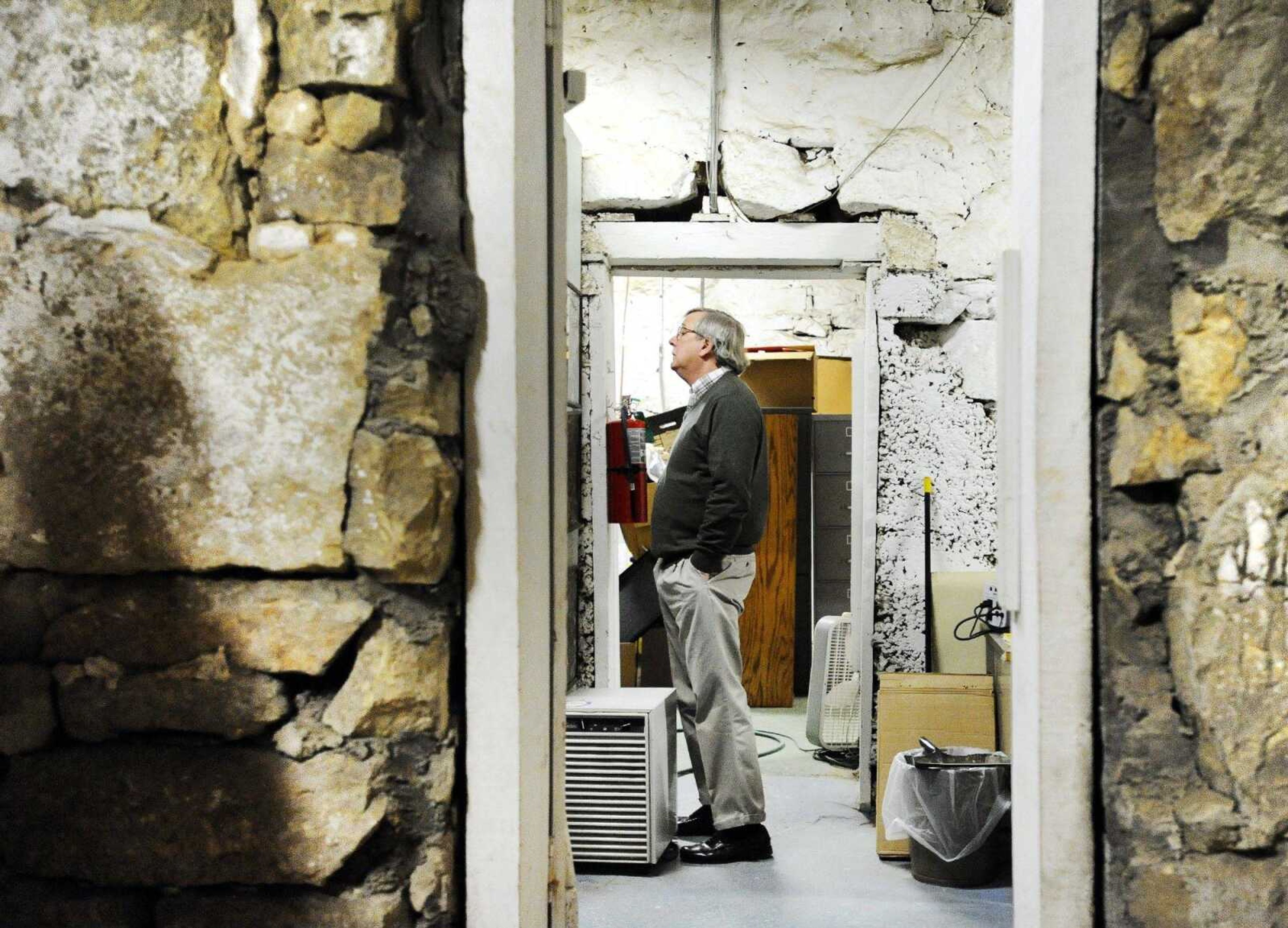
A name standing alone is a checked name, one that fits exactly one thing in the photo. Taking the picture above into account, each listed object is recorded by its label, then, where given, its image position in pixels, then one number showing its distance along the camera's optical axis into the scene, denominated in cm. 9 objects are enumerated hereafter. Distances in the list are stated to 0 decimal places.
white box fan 472
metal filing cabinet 574
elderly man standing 352
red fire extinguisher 386
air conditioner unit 334
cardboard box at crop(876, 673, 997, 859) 342
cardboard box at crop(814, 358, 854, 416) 588
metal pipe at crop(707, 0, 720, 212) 379
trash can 315
